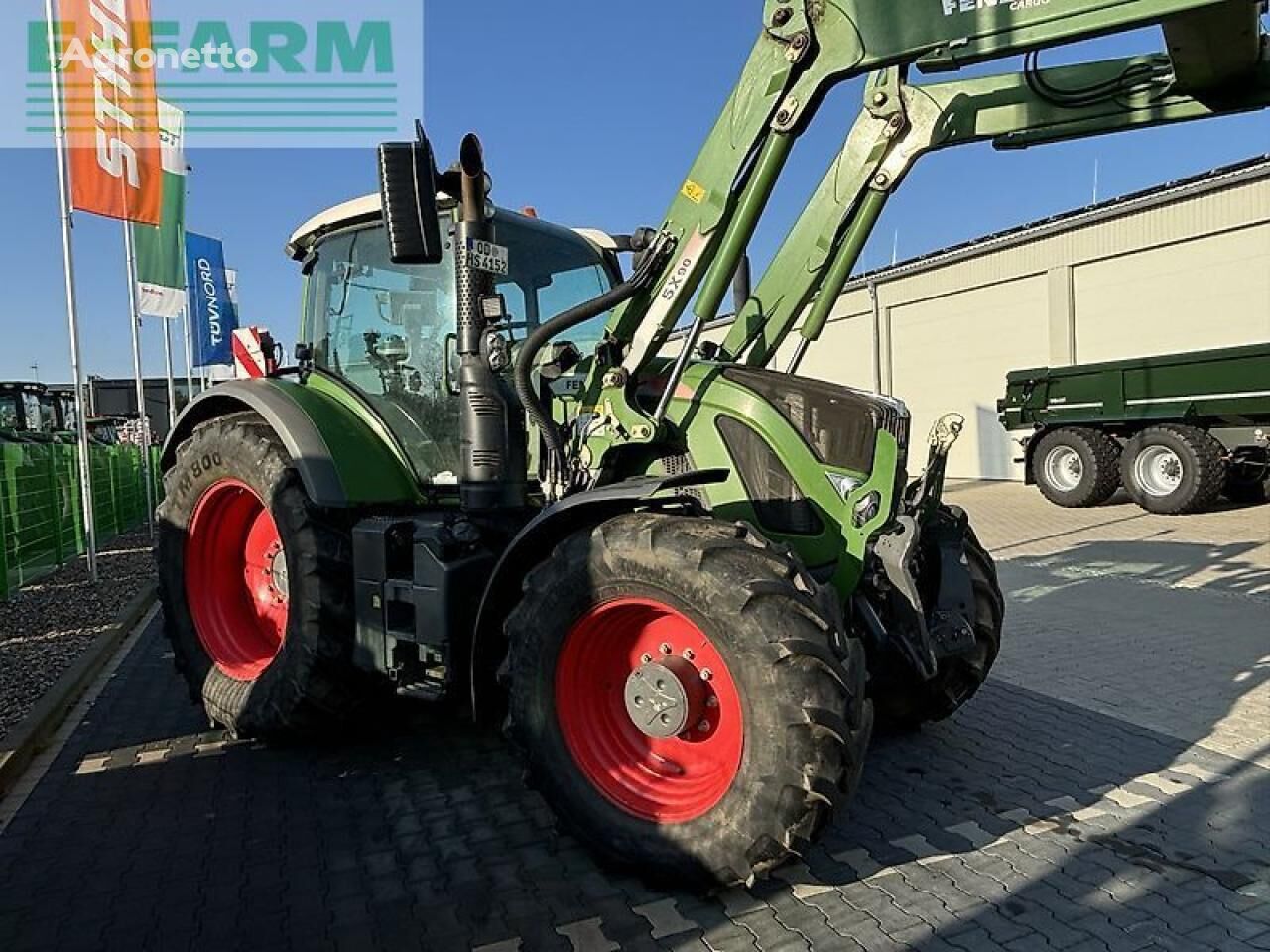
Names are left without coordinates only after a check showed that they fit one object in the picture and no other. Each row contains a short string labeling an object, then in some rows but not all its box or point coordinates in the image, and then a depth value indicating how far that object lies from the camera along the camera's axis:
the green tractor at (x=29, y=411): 15.56
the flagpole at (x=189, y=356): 15.62
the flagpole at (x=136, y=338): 12.12
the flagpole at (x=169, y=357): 14.55
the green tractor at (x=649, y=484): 2.75
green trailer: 11.95
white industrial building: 14.99
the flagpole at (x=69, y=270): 8.31
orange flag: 8.45
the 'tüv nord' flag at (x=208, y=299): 15.43
